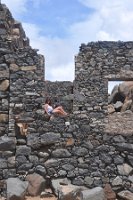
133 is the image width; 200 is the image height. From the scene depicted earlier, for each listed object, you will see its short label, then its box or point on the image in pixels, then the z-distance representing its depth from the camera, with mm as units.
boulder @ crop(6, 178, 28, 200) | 7293
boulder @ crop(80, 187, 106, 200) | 7205
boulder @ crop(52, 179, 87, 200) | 7281
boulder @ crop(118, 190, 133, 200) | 7539
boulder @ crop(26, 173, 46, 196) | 7621
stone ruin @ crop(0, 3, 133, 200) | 7680
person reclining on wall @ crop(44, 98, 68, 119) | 10102
